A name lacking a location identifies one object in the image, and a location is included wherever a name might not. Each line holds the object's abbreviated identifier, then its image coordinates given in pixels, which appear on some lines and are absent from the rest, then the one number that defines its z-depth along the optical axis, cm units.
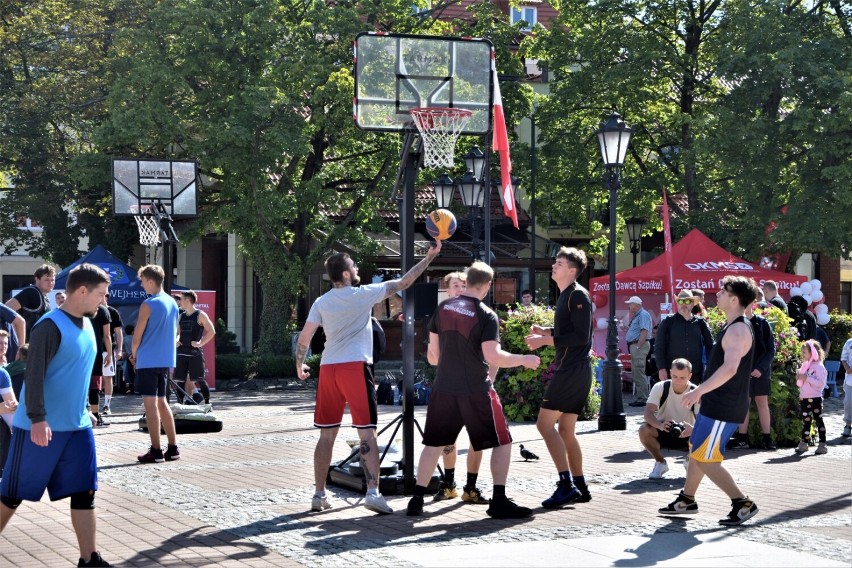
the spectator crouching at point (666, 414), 1045
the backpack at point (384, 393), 1969
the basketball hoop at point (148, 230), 2552
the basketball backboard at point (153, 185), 2362
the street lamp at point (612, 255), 1537
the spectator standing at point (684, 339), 1293
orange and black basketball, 905
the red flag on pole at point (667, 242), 2170
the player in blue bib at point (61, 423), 636
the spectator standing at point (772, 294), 1483
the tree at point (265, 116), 2723
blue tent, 2505
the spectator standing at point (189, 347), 1707
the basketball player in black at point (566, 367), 879
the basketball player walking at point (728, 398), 805
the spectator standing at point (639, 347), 1981
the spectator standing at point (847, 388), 1391
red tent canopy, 2347
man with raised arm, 873
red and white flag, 1048
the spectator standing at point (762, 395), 1227
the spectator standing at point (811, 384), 1304
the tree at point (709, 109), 2773
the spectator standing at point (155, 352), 1152
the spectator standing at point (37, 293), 1284
